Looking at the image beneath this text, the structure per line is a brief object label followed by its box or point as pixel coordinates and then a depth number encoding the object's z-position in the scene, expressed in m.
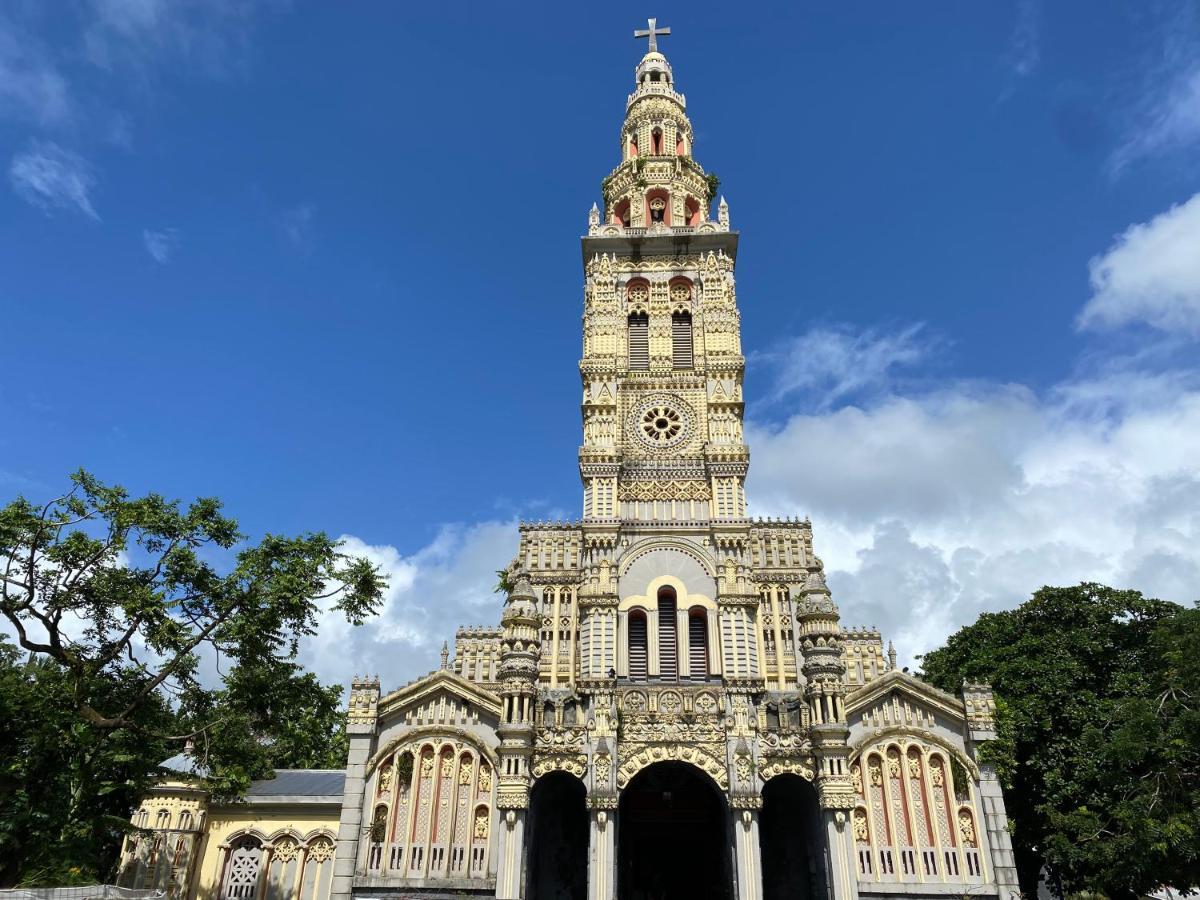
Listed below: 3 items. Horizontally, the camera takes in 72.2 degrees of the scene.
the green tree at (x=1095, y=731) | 26.47
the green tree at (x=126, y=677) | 23.94
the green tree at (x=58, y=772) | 23.17
